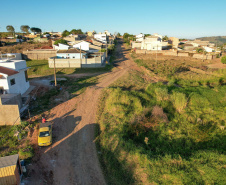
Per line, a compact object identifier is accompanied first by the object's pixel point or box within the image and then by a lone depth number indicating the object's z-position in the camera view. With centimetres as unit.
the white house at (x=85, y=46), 4666
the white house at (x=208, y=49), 5653
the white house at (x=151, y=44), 5330
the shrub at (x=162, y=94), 1842
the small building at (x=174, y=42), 6507
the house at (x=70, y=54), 3709
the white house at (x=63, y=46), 4522
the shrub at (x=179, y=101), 1714
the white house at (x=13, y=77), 1706
